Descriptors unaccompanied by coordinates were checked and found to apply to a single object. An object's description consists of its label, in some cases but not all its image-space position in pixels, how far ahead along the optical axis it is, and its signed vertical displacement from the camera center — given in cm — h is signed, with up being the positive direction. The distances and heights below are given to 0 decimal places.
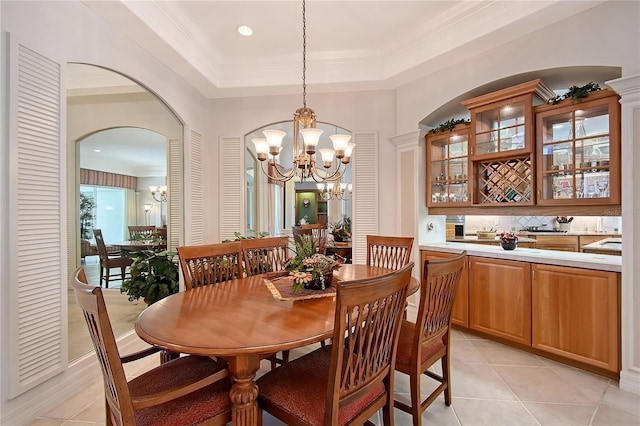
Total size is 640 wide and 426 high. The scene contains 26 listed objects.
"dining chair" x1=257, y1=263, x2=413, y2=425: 122 -74
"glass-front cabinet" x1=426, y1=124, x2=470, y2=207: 349 +53
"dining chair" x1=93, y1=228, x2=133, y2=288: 396 -70
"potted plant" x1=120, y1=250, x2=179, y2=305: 350 -73
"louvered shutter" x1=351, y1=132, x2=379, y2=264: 405 +31
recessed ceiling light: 322 +190
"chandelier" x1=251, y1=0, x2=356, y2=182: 247 +55
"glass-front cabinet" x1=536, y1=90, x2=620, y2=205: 243 +53
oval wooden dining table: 127 -52
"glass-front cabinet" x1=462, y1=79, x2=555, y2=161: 288 +92
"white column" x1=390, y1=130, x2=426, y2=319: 374 +30
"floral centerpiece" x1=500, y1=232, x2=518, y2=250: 307 -28
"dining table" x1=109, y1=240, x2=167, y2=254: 427 -45
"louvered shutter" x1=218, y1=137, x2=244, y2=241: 434 +36
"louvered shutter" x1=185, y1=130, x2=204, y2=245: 391 +26
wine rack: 299 +32
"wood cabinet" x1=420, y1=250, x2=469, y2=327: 322 -94
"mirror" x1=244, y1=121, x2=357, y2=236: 681 +33
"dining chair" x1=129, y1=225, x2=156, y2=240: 444 -26
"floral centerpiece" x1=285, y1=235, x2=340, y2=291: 197 -36
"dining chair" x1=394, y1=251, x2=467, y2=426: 171 -71
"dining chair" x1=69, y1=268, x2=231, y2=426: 113 -79
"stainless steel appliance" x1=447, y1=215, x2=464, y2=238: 575 -29
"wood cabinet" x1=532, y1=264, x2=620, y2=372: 234 -80
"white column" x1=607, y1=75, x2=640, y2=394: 222 -16
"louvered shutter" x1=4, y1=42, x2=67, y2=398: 192 -7
